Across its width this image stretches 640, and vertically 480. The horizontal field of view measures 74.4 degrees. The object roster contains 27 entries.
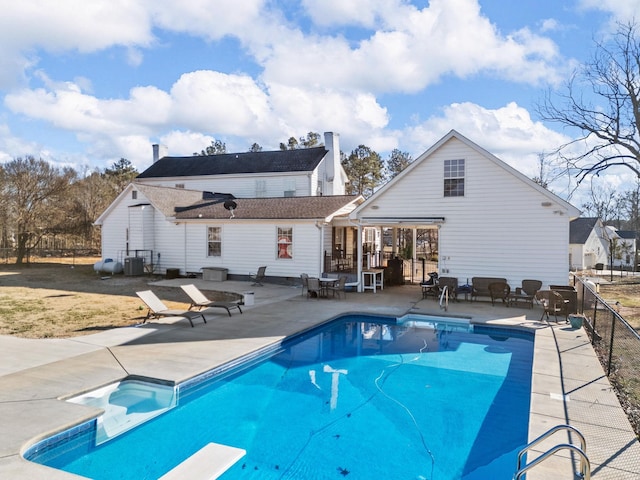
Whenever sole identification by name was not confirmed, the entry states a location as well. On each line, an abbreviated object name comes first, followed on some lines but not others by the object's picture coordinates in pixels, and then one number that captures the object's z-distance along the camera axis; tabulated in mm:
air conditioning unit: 22359
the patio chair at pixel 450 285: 15695
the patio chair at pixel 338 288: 16453
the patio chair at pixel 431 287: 16094
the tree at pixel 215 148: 59344
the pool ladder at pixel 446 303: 13990
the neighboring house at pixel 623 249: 55081
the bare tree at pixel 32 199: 29125
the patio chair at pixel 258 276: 19906
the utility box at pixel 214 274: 21188
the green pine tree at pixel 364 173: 45094
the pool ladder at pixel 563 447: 3453
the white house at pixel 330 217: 15312
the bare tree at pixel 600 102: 22562
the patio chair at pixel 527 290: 14607
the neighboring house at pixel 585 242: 51562
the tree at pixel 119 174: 47181
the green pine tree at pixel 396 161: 47656
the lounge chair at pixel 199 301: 12539
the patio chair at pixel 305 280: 16047
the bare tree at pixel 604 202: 46000
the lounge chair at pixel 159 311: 11205
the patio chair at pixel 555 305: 12516
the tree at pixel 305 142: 50009
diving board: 4832
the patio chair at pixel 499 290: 14586
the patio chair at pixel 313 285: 16062
